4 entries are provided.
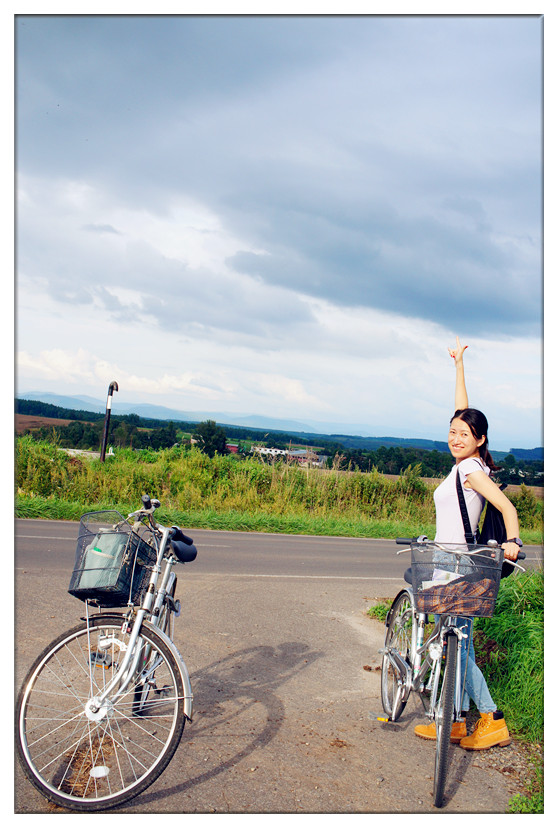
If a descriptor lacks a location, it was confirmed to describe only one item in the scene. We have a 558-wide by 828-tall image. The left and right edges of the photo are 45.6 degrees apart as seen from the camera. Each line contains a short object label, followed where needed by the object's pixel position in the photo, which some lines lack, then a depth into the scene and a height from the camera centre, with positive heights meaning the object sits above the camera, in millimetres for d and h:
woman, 3986 -505
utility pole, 21044 +1065
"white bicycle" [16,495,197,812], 3215 -1225
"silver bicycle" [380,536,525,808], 3461 -949
